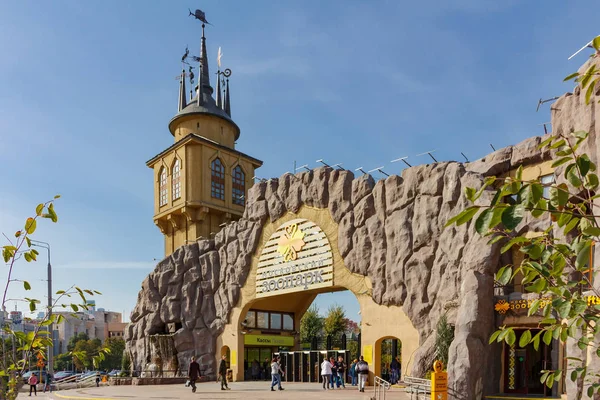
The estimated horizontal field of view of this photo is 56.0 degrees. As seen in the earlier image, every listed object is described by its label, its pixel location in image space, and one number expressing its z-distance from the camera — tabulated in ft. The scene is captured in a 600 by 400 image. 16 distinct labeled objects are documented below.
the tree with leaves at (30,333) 13.37
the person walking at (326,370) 85.15
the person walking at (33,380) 87.01
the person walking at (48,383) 103.00
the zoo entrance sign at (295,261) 97.19
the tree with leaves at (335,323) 164.39
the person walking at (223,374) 84.99
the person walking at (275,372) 82.48
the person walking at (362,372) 78.18
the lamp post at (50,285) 107.87
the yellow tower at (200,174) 135.44
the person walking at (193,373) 81.15
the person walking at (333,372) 87.66
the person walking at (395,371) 88.43
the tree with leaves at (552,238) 9.02
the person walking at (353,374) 93.61
